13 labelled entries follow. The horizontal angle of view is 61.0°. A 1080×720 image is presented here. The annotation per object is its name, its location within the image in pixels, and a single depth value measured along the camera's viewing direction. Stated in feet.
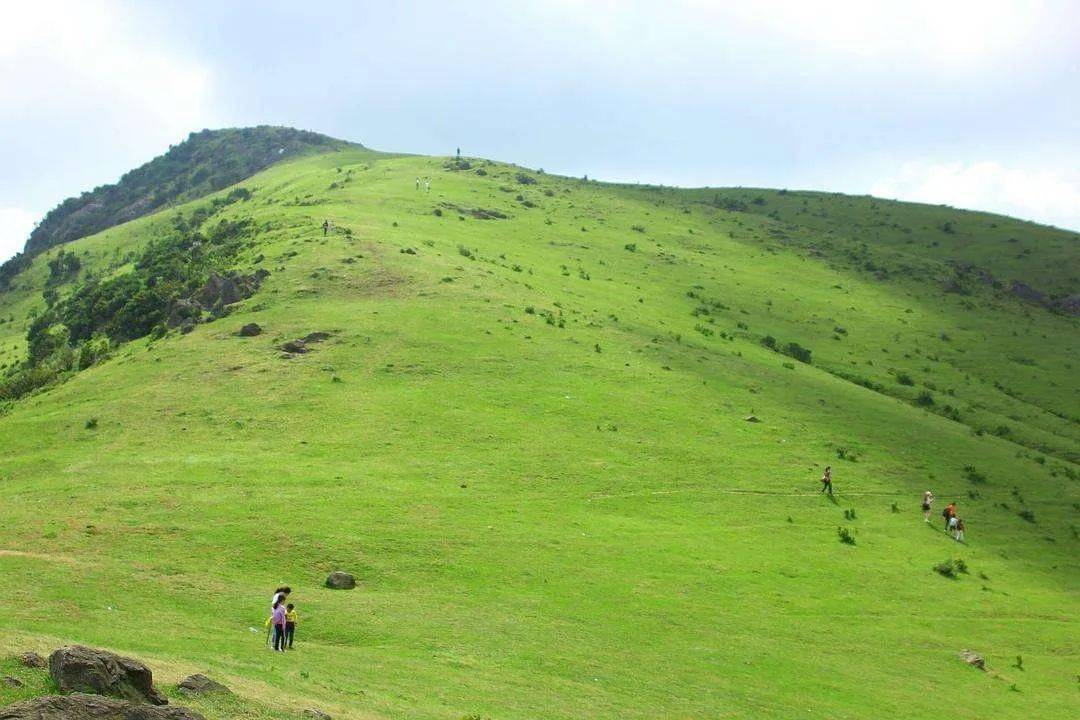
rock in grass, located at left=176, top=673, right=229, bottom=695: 63.82
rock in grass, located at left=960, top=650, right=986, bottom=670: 115.55
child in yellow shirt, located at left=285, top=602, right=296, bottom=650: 89.66
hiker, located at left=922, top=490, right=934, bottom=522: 165.17
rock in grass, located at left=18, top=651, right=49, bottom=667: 63.05
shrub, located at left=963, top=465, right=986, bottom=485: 188.96
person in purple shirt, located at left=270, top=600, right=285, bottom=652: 88.38
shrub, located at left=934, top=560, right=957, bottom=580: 143.23
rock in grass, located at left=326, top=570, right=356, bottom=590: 113.39
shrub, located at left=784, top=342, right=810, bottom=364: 270.46
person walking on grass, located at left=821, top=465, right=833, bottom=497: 165.89
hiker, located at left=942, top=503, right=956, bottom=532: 160.97
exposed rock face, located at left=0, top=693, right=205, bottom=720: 50.80
